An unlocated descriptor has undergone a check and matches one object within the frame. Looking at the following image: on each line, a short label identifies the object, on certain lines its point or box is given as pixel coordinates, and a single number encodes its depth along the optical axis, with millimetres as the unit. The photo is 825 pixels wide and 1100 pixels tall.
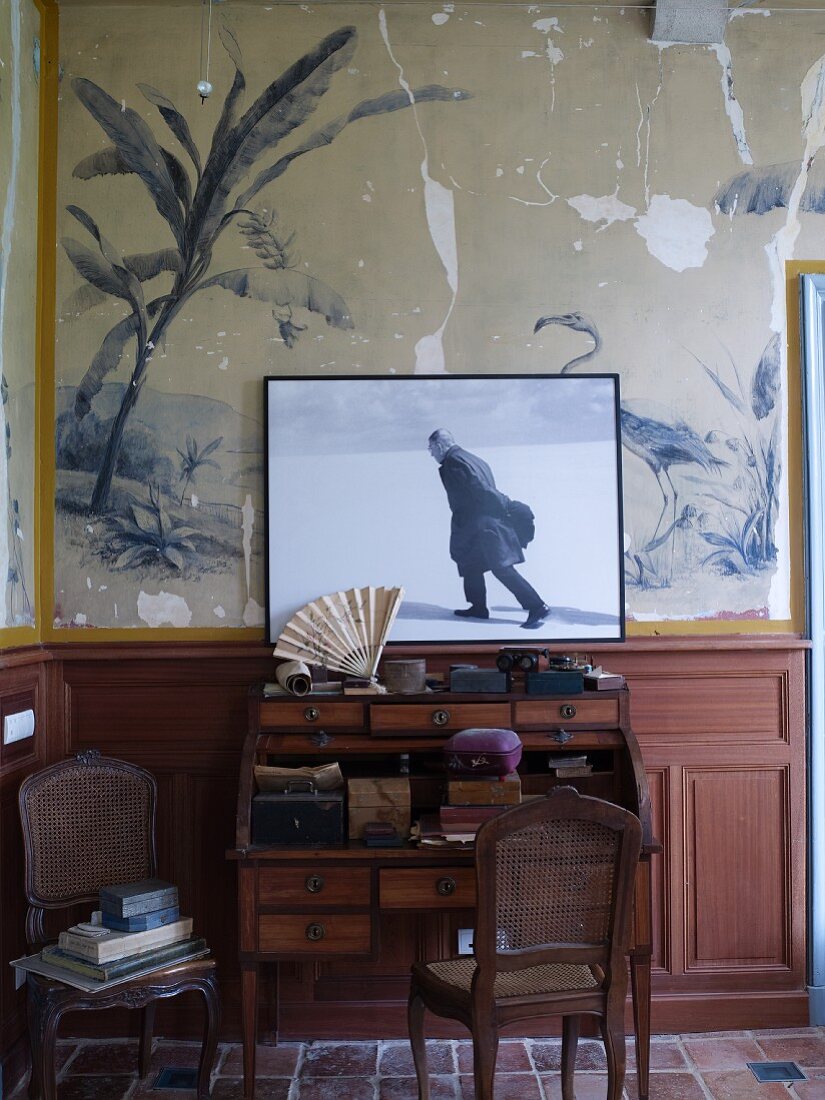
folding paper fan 3541
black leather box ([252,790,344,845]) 3154
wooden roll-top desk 3102
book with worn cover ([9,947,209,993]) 2875
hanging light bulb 3740
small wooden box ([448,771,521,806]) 3143
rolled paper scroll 3346
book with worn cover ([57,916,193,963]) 2928
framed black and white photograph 3686
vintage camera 3375
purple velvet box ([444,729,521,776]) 3121
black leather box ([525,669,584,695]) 3332
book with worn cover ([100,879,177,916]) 3028
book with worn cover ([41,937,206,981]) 2904
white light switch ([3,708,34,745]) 3314
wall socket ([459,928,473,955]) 3572
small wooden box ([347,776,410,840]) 3221
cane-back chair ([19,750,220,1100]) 3098
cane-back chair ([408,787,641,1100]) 2537
